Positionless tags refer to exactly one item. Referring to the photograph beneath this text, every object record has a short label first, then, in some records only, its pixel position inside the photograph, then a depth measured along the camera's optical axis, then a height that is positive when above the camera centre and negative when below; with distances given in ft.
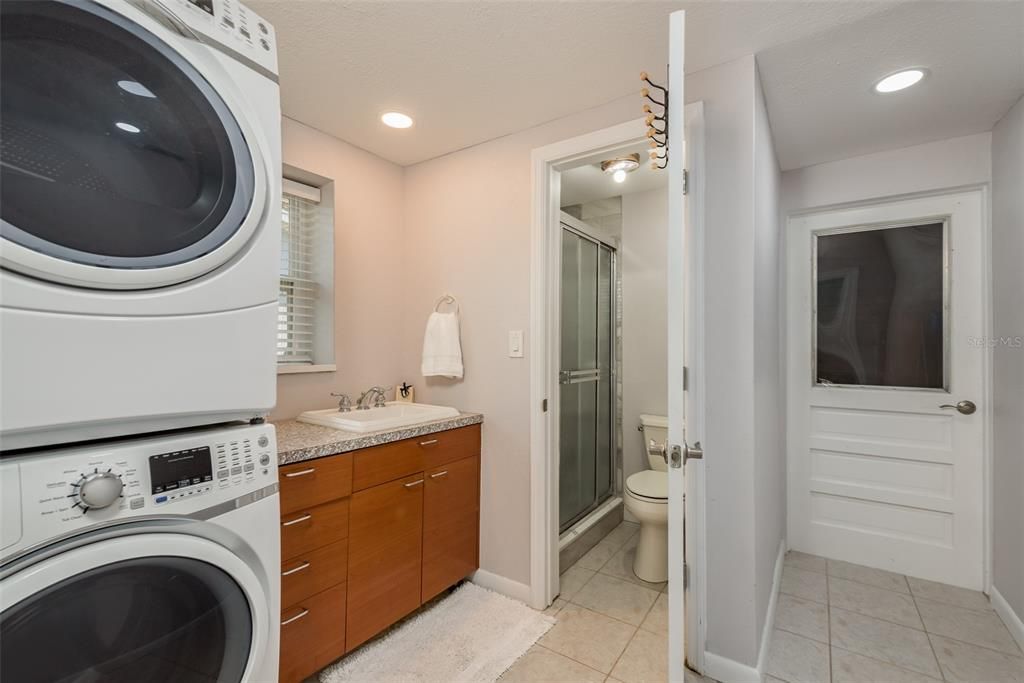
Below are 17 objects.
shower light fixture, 8.21 +3.29
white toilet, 7.47 -3.15
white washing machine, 2.22 -1.24
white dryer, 2.20 +0.71
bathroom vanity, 4.89 -2.39
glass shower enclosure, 9.07 -0.77
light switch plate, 7.06 -0.03
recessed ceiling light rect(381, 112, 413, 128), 6.71 +3.36
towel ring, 7.78 +0.71
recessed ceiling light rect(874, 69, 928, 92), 5.49 +3.27
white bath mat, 5.38 -3.96
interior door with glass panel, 7.44 -0.81
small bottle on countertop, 8.06 -0.94
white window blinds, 7.09 +1.07
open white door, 3.83 -0.03
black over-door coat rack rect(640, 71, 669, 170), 4.24 +2.14
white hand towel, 7.49 -0.10
